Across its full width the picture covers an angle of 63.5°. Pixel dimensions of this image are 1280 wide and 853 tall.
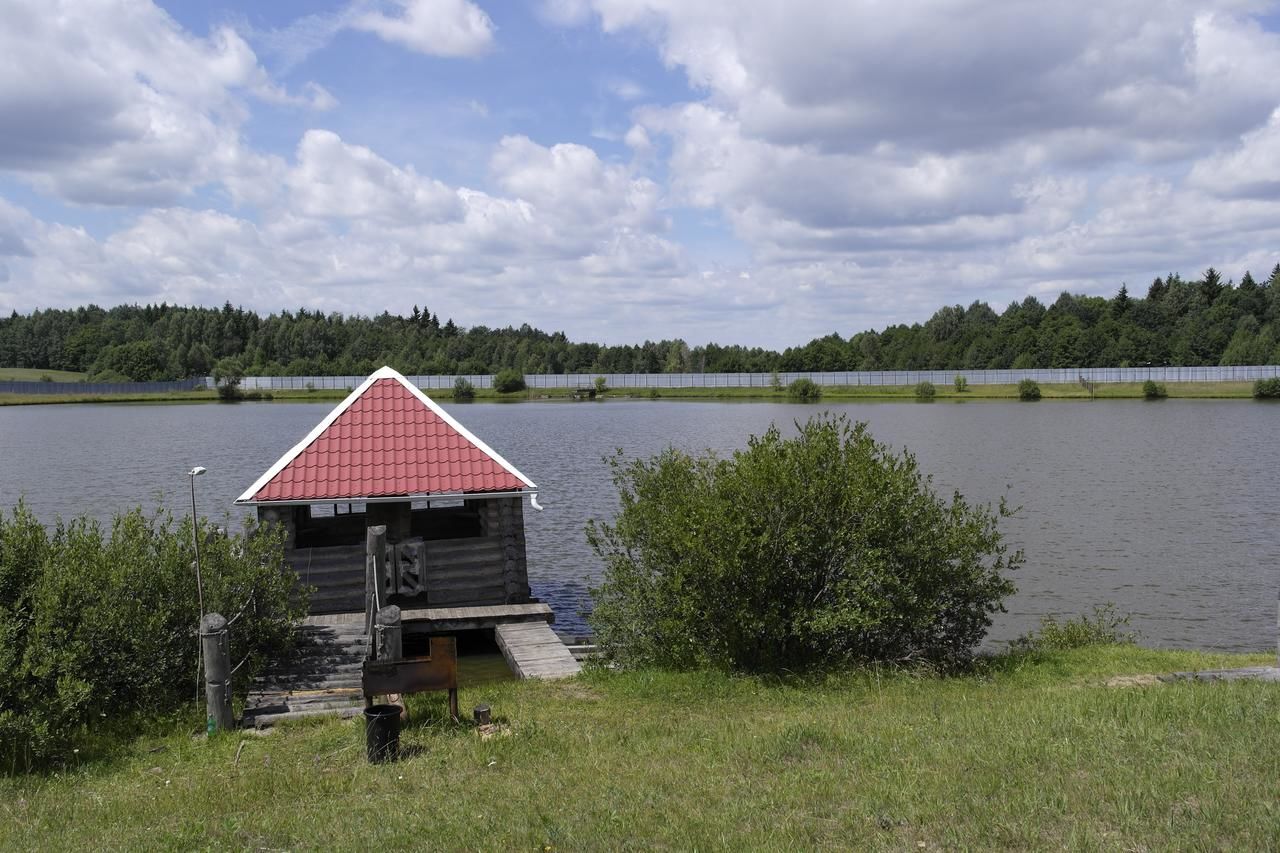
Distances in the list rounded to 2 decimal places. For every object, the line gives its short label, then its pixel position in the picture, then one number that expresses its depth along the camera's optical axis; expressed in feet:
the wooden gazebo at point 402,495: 56.54
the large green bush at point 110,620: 35.40
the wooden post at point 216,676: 38.32
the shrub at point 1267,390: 347.56
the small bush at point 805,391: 390.42
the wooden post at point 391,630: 38.42
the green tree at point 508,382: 456.45
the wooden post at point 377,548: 46.75
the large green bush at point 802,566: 43.70
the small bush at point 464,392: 445.37
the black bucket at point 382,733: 32.50
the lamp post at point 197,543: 39.83
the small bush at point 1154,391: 363.76
